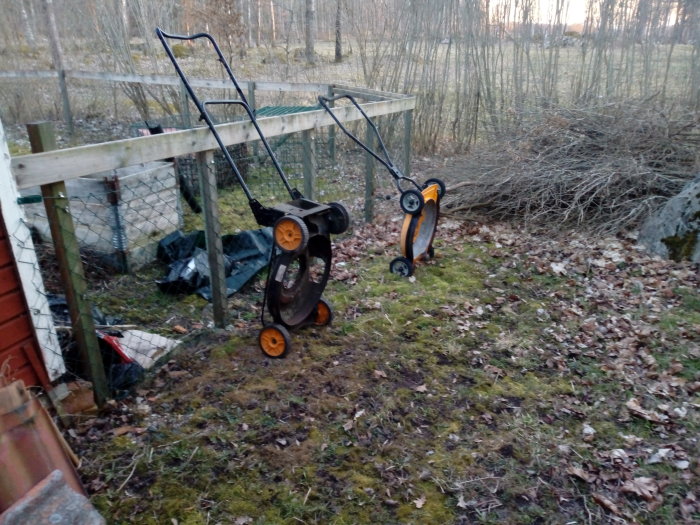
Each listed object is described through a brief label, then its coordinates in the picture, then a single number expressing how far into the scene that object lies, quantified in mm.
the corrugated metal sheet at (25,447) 1979
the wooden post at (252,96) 7915
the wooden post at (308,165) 4934
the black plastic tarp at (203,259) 4492
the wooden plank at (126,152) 2488
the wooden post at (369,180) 6152
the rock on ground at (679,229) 5109
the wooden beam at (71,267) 2570
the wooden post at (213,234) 3571
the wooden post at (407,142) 6574
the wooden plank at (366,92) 6602
